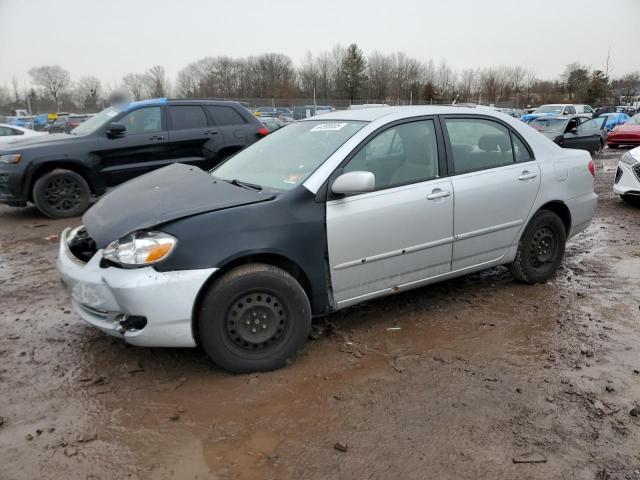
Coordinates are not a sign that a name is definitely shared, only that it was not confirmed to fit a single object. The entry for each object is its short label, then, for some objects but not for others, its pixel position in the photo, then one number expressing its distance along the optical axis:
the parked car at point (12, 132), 15.03
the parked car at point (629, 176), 8.05
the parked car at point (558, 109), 30.47
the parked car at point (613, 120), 23.89
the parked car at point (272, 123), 18.83
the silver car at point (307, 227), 2.96
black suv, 7.54
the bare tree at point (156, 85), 53.55
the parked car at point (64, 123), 22.12
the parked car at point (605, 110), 36.63
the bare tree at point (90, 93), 41.12
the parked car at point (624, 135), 17.85
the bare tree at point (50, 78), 69.25
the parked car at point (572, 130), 14.31
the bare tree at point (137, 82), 50.77
